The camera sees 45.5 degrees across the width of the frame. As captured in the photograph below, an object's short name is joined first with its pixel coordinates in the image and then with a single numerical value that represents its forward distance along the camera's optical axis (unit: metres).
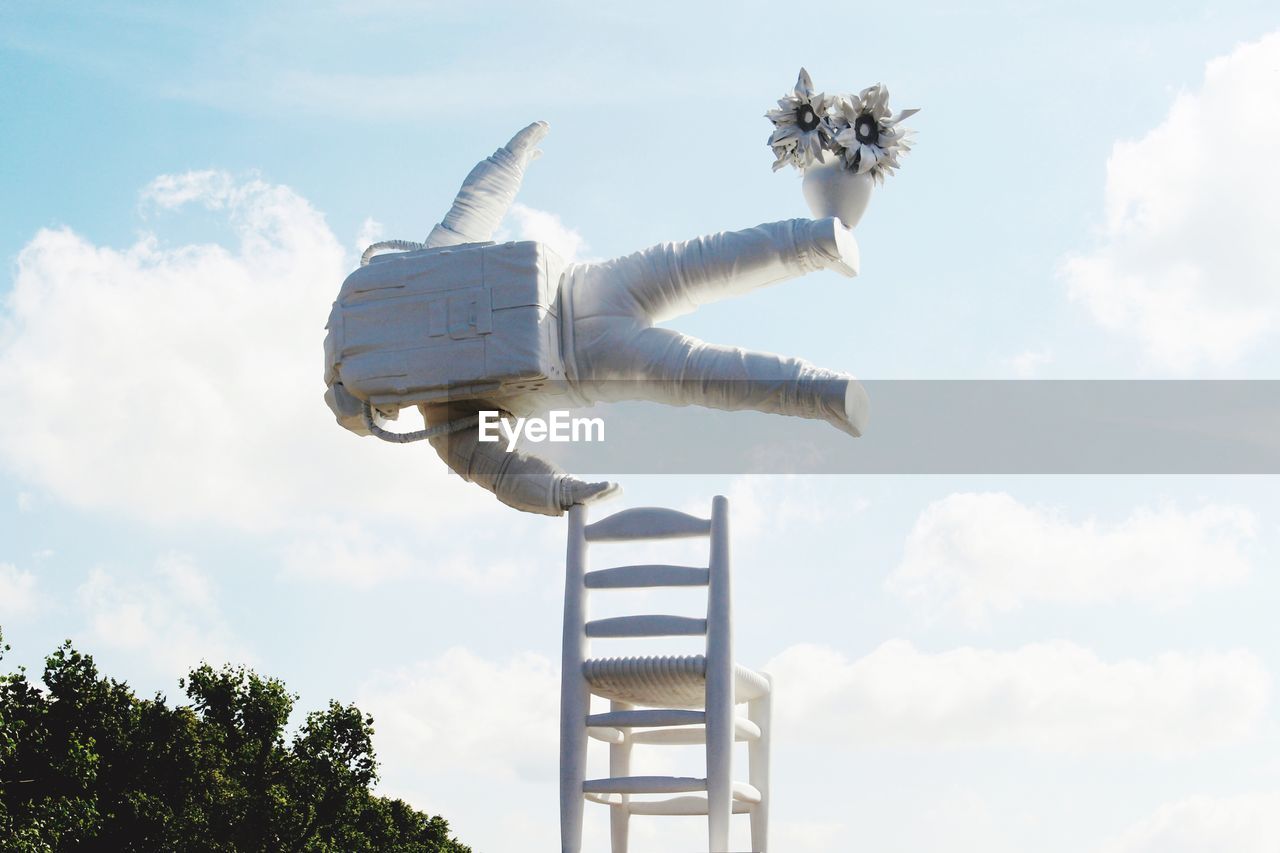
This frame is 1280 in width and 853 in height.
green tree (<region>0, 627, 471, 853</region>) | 21.25
